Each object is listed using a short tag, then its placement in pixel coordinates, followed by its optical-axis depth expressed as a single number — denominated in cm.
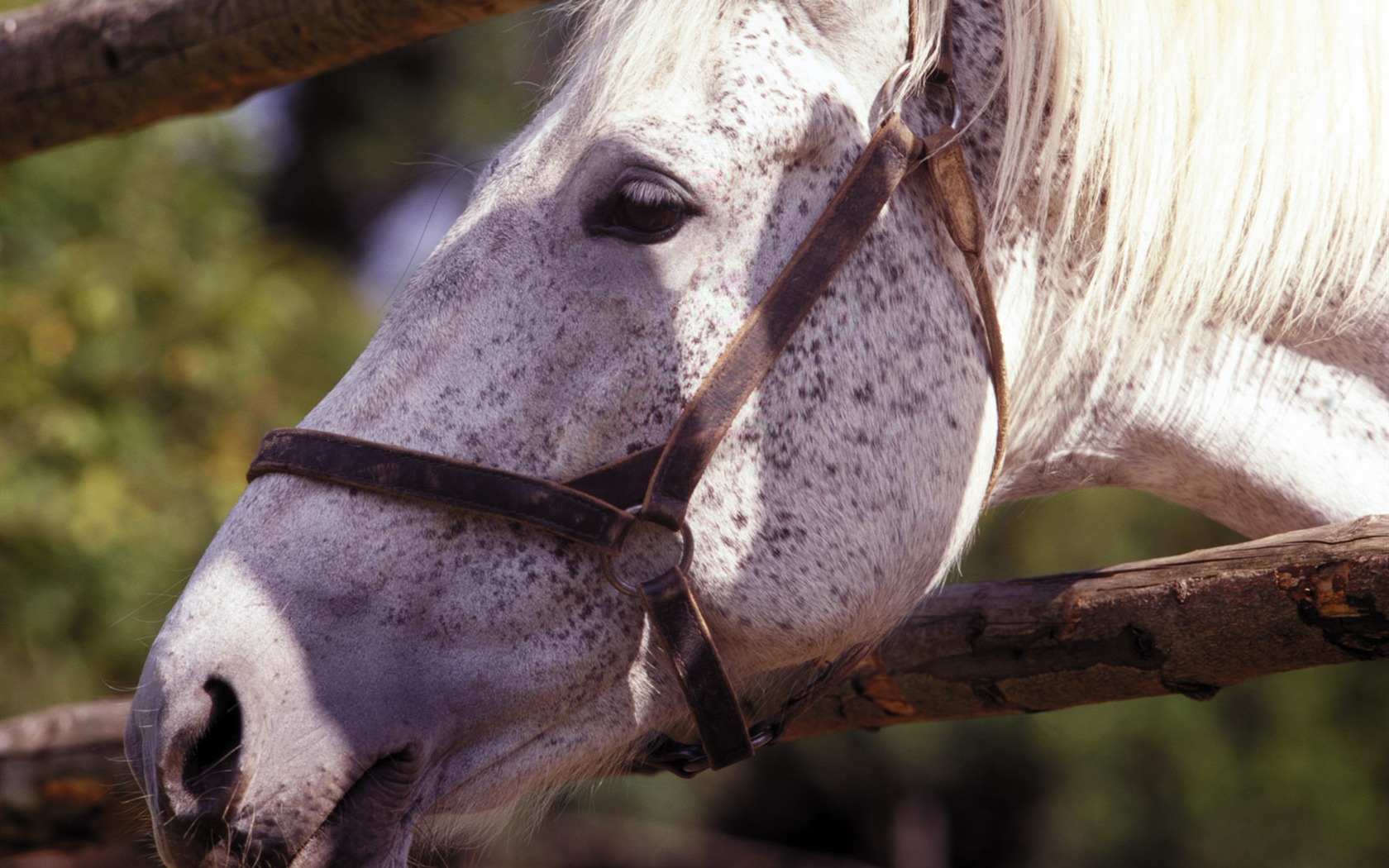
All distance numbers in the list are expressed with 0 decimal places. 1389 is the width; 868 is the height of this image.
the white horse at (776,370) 404
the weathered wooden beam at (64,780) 443
